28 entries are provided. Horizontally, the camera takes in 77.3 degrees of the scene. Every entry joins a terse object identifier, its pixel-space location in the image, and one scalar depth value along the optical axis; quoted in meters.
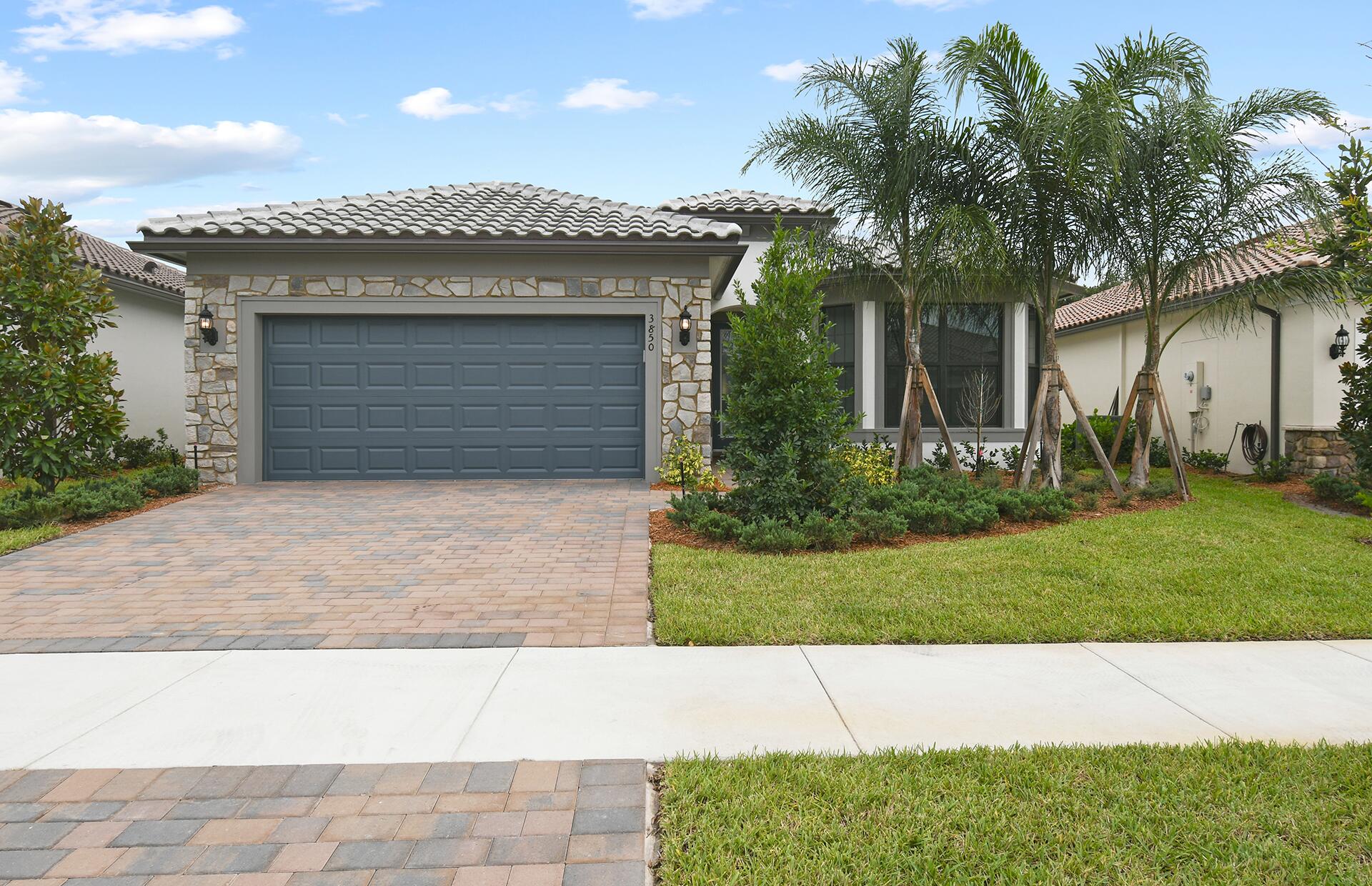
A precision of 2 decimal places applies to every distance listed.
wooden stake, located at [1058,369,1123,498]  10.66
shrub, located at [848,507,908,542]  7.96
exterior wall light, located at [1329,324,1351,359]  12.95
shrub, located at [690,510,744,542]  7.89
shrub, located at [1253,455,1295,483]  13.62
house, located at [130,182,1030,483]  12.07
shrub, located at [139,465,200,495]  10.98
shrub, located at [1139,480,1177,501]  11.02
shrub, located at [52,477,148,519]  9.19
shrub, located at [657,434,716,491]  11.80
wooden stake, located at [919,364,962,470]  11.57
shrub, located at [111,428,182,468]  15.19
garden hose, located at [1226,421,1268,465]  14.35
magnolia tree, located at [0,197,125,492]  9.87
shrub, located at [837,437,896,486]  11.39
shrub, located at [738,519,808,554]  7.49
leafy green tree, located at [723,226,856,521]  8.09
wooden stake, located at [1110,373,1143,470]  11.46
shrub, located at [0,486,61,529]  8.80
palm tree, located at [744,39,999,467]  10.72
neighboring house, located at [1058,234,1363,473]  13.25
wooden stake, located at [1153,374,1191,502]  11.16
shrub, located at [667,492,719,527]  8.40
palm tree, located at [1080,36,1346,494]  10.11
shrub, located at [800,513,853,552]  7.67
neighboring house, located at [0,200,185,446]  15.39
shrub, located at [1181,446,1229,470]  15.24
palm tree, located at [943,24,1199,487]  9.70
